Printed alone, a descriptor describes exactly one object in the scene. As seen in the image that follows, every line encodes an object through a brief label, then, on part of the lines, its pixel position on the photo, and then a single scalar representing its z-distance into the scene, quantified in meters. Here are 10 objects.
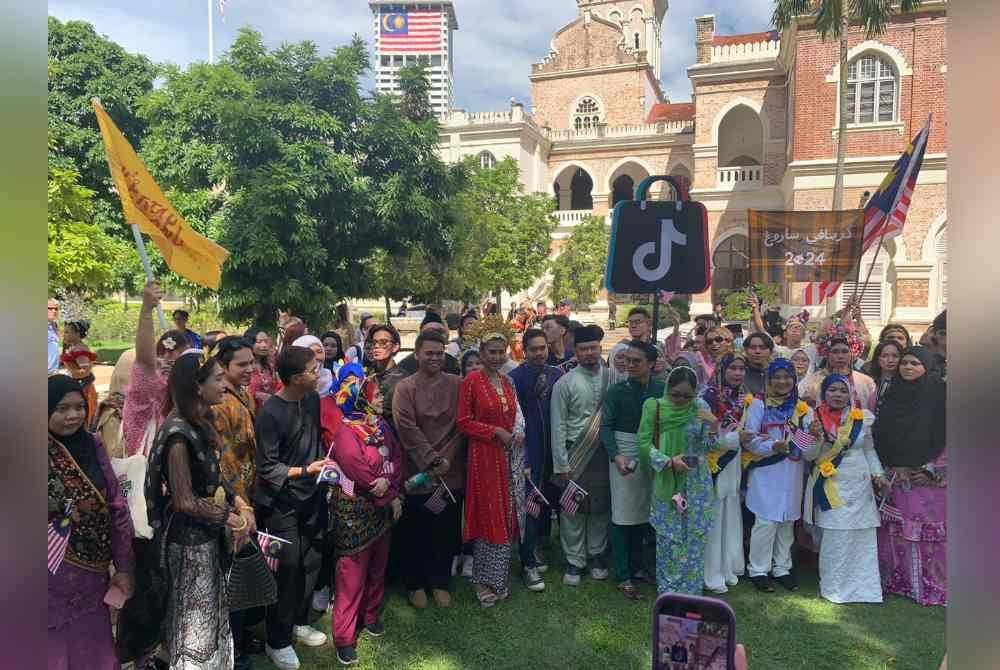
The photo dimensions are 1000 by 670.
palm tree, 15.02
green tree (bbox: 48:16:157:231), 18.64
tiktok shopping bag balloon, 4.52
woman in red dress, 4.06
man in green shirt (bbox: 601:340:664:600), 4.21
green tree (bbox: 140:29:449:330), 11.03
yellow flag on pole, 4.85
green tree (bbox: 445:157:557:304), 22.19
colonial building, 20.09
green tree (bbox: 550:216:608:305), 26.83
